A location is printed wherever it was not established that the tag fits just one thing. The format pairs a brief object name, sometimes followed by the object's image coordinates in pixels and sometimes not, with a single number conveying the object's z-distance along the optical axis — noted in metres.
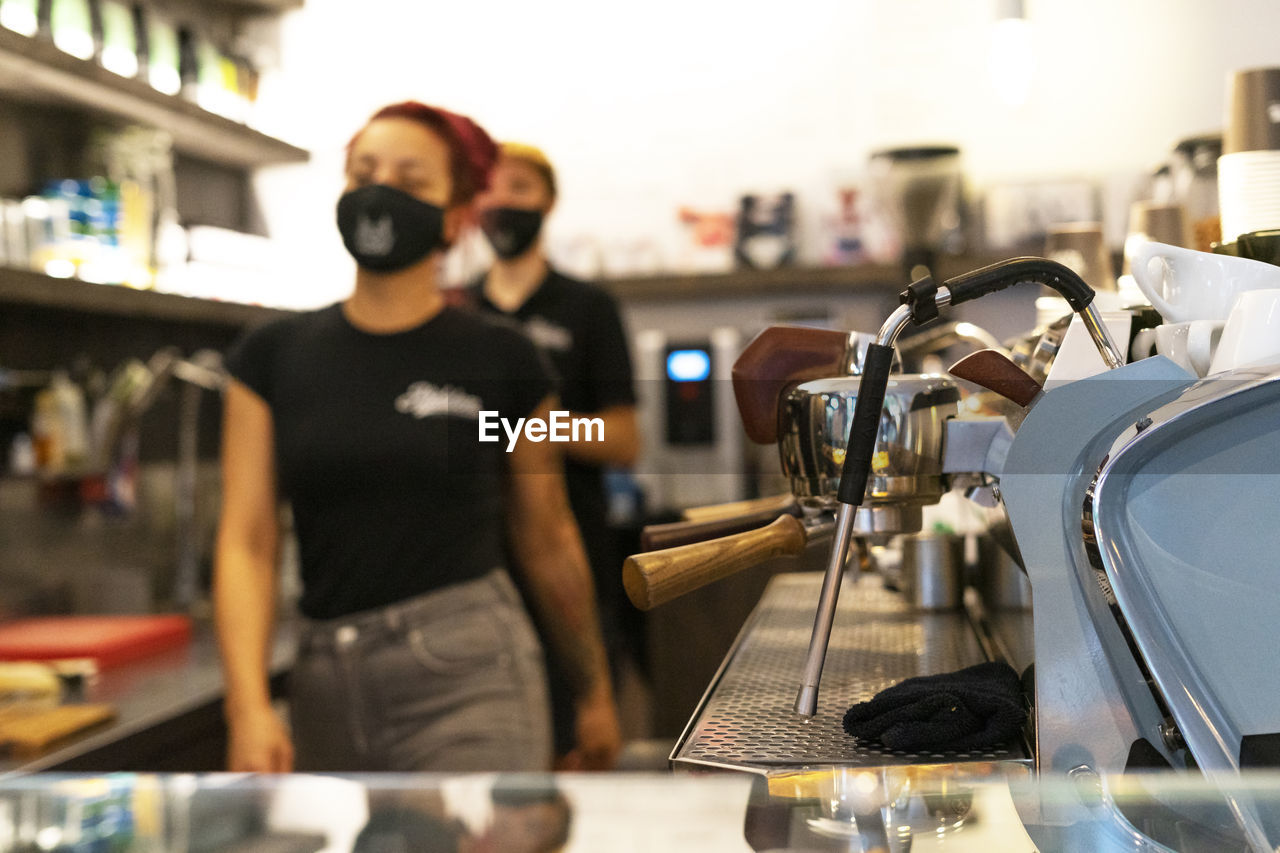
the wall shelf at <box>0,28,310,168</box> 2.01
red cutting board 1.86
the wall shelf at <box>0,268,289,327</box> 1.98
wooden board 1.45
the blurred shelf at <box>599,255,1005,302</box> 2.95
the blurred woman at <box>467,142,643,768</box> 1.89
